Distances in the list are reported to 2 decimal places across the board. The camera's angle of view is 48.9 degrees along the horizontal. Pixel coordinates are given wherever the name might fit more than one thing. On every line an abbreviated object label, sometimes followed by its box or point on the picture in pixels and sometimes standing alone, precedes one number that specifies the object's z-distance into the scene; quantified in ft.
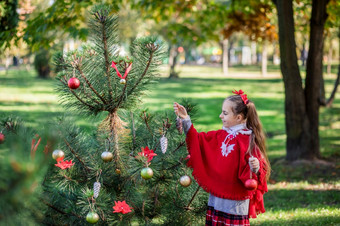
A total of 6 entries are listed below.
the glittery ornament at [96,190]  7.30
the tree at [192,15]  25.89
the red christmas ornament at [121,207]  7.48
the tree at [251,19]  26.76
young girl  8.53
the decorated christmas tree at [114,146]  7.72
